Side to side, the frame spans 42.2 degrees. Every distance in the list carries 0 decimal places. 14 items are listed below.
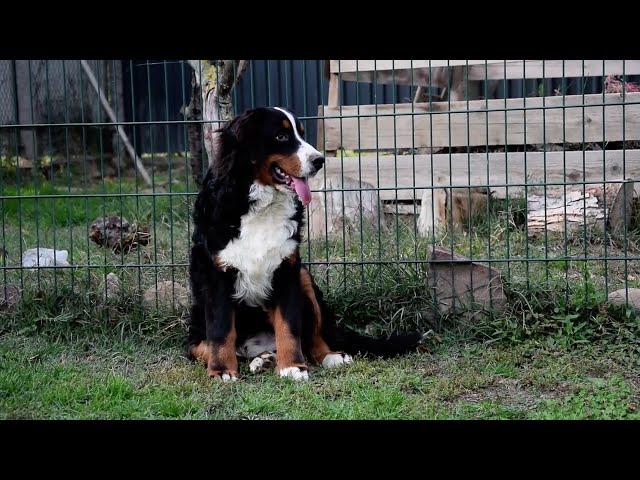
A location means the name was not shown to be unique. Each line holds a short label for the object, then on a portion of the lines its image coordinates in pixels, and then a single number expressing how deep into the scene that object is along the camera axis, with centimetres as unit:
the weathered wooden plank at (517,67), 730
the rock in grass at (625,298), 514
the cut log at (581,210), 676
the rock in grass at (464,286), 523
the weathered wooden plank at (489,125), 697
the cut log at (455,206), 726
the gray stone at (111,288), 555
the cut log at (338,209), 690
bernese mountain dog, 453
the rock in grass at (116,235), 659
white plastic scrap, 609
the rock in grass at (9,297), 554
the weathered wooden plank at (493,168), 683
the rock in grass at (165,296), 550
